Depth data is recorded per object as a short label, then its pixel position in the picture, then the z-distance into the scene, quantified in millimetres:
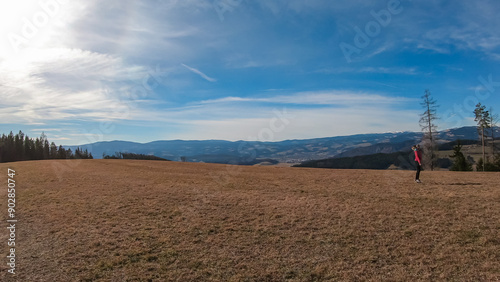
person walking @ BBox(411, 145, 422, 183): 22094
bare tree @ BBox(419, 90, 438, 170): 47938
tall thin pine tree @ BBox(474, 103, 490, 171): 52128
